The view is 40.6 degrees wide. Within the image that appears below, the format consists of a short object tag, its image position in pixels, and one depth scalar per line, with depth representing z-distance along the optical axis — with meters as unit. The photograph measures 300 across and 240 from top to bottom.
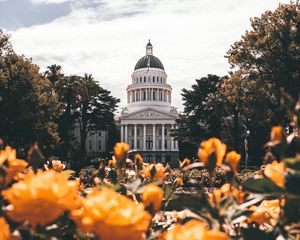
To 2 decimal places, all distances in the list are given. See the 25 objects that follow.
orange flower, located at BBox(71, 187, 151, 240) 0.87
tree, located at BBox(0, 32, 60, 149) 25.33
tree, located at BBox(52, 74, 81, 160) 38.38
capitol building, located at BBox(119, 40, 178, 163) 78.94
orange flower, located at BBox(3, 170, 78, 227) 0.95
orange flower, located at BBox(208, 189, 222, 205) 1.57
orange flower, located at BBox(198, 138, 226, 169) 1.43
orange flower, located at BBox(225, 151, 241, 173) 1.55
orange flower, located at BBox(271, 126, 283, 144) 1.32
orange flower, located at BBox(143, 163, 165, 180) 1.92
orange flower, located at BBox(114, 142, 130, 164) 1.91
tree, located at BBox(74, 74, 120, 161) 49.41
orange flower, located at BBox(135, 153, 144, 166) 2.54
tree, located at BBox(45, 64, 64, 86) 42.30
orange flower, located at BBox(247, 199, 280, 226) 1.52
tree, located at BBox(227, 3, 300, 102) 22.80
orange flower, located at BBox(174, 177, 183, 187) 2.22
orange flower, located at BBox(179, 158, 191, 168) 2.11
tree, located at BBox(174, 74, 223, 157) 45.91
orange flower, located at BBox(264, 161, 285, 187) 1.28
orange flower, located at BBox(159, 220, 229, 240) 0.82
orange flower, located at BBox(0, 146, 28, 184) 1.31
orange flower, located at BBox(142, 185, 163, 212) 1.33
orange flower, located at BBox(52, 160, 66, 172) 2.33
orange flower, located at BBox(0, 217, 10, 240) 0.92
